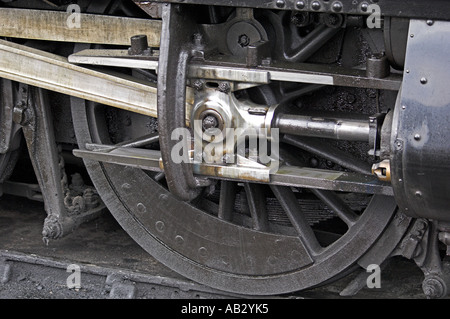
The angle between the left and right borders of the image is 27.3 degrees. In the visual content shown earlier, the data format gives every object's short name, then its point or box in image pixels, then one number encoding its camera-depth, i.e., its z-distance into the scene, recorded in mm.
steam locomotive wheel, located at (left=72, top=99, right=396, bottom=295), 3688
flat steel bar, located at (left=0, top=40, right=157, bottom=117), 3693
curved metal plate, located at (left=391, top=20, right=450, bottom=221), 2969
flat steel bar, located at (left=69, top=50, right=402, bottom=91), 3213
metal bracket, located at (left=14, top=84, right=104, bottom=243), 4105
